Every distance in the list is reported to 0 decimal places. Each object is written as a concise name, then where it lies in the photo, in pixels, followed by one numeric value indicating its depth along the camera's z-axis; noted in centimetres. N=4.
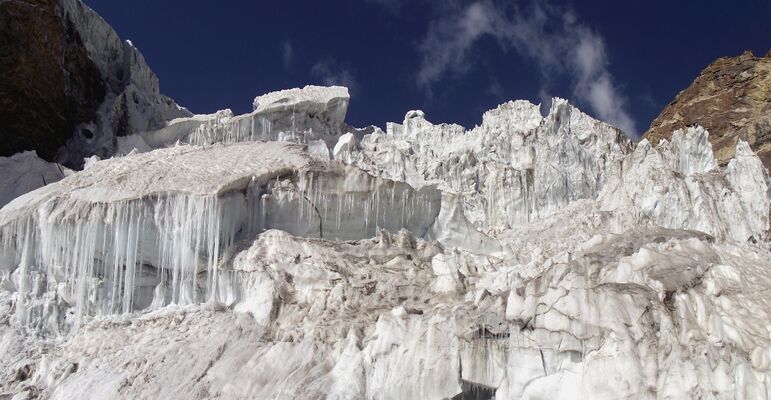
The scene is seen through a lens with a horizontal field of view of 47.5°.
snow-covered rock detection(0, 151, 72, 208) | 3572
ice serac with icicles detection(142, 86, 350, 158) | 4194
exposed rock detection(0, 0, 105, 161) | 3925
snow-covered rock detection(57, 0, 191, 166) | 4150
